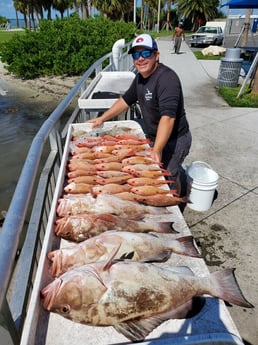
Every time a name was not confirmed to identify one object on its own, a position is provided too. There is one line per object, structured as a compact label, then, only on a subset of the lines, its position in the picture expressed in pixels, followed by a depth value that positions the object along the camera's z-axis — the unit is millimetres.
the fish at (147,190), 2363
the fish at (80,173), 2529
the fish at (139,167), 2658
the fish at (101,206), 2043
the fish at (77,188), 2287
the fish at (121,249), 1604
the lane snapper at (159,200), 2266
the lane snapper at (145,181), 2475
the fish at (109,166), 2705
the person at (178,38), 20016
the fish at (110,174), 2601
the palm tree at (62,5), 56688
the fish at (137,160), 2789
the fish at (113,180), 2467
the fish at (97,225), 1841
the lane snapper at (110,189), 2304
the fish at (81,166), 2633
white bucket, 3807
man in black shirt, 2887
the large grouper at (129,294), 1370
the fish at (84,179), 2428
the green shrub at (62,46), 16797
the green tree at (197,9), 52031
